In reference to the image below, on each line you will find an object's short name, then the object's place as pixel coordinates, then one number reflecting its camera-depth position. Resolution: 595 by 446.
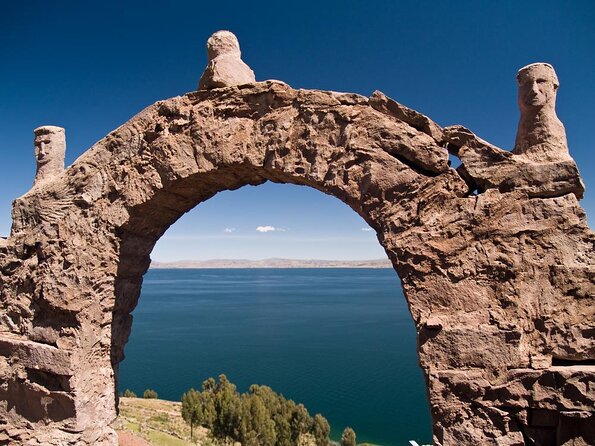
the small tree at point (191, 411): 17.42
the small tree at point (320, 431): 16.74
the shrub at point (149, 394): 21.08
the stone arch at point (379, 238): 3.46
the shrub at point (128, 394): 20.52
